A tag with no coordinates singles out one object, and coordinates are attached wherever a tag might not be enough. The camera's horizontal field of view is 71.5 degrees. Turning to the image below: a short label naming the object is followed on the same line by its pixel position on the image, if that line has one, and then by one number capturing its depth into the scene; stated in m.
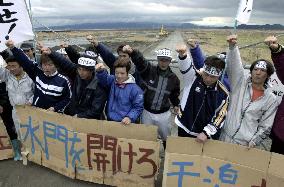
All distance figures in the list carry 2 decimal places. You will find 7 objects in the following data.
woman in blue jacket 2.87
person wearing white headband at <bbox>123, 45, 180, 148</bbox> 3.07
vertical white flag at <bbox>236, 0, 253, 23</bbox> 2.66
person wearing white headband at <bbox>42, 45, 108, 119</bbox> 2.99
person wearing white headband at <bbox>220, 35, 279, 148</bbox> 2.54
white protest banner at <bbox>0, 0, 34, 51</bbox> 3.08
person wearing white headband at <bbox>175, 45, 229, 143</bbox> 2.58
